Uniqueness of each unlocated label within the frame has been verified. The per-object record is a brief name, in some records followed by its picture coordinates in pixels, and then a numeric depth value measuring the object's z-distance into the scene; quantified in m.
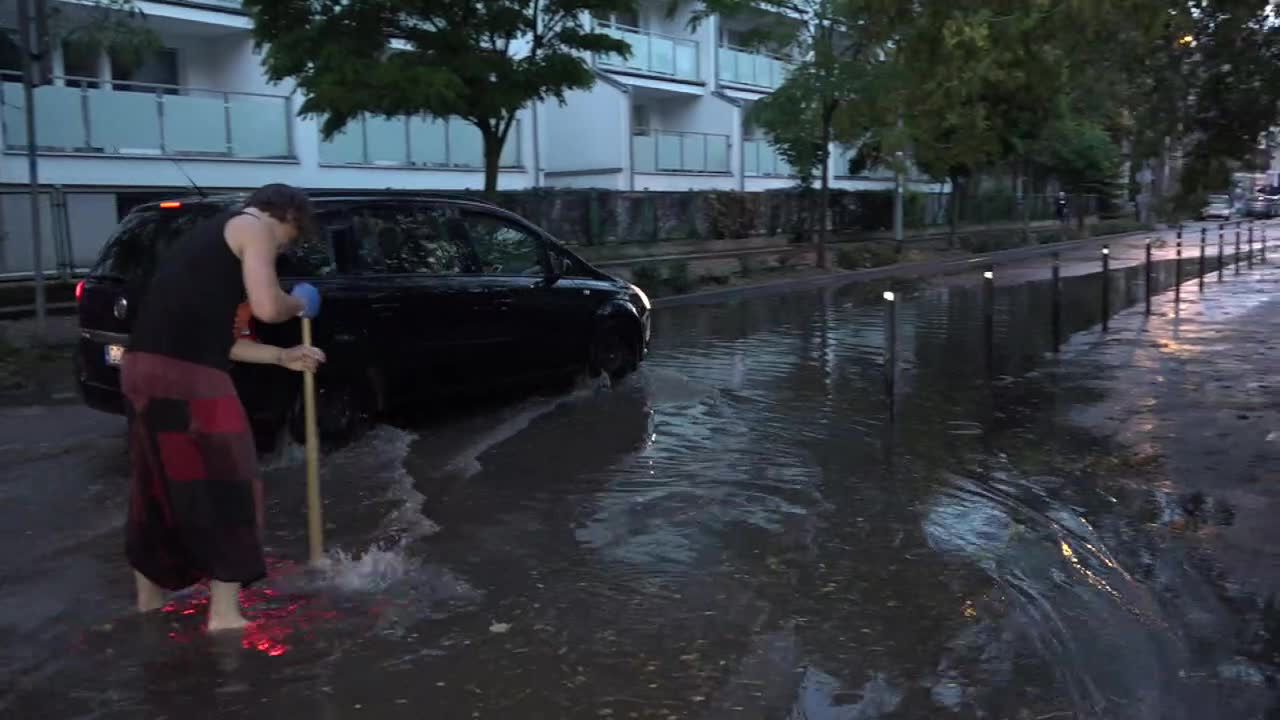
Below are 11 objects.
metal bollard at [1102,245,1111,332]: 14.36
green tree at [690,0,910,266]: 22.39
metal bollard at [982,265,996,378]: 11.93
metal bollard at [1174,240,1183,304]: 17.52
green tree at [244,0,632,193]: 14.28
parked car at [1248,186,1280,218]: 52.77
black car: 7.34
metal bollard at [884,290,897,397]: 8.65
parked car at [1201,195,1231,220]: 51.24
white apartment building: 18.28
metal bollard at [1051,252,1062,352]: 12.89
